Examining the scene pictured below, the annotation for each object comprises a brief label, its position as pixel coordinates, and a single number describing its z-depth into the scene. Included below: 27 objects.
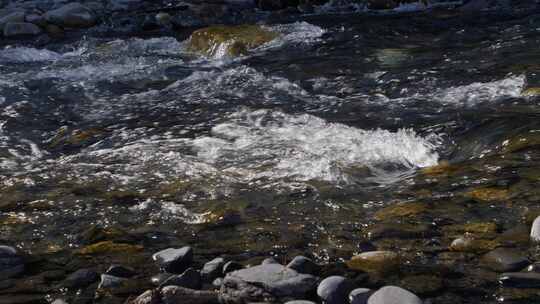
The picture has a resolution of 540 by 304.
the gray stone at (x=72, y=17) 12.52
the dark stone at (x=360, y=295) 3.10
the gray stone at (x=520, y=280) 3.15
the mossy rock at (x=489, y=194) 4.27
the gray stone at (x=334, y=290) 3.17
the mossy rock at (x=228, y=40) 9.64
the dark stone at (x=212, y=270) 3.50
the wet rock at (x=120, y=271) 3.60
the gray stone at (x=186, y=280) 3.36
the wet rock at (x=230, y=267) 3.53
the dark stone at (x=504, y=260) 3.36
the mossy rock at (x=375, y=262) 3.50
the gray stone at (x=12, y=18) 12.63
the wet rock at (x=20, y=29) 12.24
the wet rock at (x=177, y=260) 3.68
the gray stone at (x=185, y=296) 3.23
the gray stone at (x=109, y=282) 3.50
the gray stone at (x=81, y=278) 3.58
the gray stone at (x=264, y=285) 3.19
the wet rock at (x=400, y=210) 4.20
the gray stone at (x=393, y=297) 2.99
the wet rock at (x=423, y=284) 3.24
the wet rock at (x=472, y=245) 3.62
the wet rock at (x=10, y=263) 3.79
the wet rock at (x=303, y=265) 3.43
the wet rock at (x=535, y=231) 3.59
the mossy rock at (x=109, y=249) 4.03
